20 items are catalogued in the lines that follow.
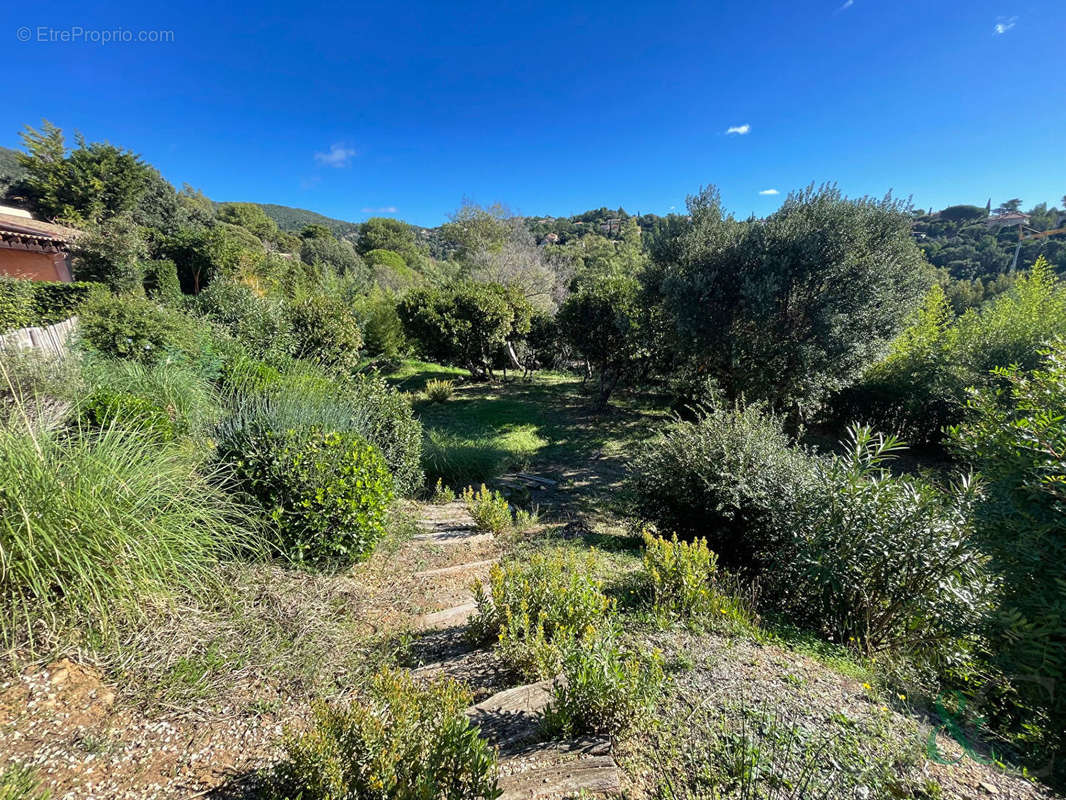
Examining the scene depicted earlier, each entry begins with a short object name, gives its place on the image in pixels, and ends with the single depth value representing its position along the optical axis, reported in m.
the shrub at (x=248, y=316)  9.01
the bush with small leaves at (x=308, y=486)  2.96
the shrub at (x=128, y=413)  3.53
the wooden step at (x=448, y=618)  2.70
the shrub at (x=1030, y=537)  1.70
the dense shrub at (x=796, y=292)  6.52
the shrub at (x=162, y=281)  13.85
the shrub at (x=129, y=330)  6.48
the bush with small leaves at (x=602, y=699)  1.62
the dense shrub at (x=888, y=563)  2.45
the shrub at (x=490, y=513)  4.18
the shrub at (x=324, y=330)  10.61
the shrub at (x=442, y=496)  5.40
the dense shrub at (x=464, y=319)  12.12
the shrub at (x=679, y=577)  2.60
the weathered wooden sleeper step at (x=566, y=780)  1.41
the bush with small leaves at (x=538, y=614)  2.01
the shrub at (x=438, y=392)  11.64
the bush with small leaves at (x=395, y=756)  1.31
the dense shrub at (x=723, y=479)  3.70
